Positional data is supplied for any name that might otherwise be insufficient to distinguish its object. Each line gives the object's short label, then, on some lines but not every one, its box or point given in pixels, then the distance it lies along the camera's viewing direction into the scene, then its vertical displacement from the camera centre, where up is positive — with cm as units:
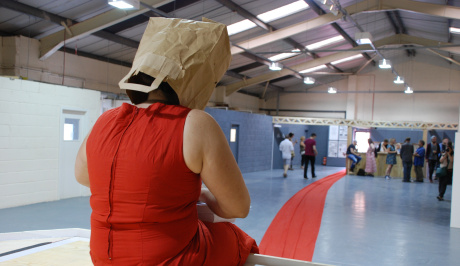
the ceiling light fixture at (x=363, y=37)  830 +216
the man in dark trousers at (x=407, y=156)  1377 -52
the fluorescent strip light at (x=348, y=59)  1783 +364
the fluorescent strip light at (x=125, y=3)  562 +178
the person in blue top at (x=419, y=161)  1345 -67
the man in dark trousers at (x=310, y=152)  1266 -52
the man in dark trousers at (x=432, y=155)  1265 -40
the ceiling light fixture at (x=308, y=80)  1441 +207
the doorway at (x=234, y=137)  1415 -18
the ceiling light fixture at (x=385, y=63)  1083 +214
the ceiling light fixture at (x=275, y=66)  1156 +203
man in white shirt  1368 -54
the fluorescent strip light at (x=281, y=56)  1478 +301
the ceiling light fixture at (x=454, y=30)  1171 +347
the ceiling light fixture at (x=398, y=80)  1381 +216
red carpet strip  498 -145
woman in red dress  100 -13
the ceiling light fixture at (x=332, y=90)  1691 +207
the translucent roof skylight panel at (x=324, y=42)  1426 +351
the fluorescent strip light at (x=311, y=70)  1789 +312
